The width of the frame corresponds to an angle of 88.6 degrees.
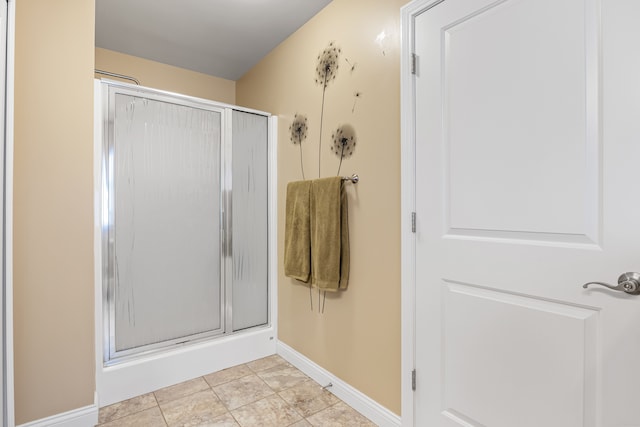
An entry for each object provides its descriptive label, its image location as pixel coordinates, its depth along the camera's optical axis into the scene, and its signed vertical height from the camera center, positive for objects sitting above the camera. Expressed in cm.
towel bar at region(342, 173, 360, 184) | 187 +19
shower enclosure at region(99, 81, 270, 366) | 203 -6
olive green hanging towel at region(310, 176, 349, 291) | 194 -15
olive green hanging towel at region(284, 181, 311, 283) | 217 -15
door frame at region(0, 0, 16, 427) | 138 -7
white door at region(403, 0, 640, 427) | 98 +0
